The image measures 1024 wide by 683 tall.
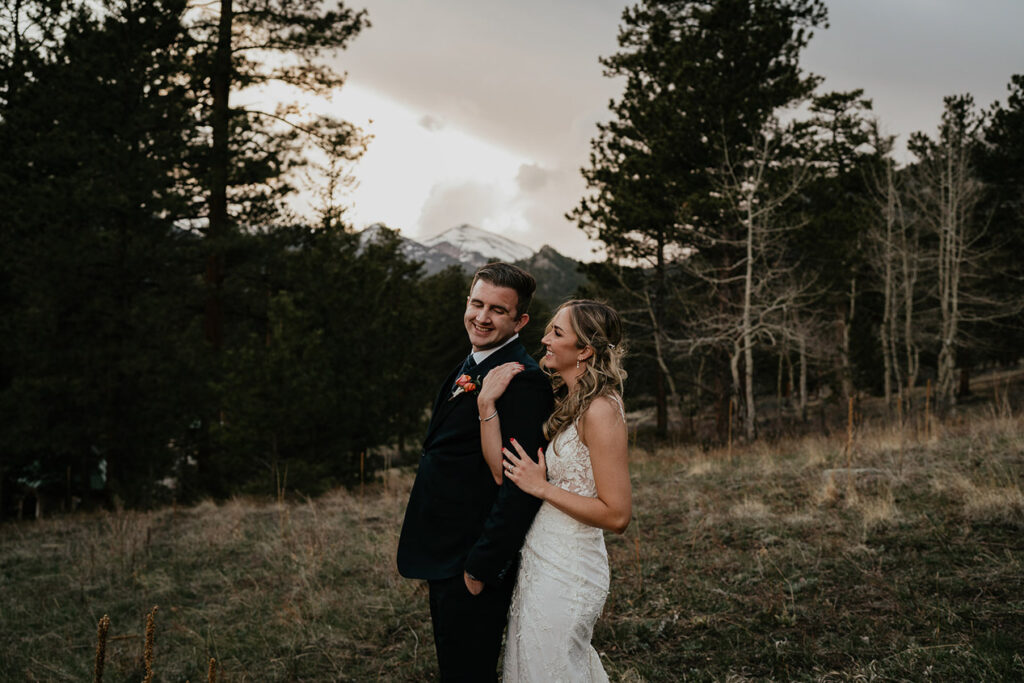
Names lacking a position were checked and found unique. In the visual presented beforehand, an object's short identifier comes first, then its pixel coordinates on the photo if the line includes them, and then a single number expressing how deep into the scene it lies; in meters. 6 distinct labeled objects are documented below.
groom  2.03
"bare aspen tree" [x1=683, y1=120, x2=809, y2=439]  13.77
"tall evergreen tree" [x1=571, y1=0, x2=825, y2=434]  14.30
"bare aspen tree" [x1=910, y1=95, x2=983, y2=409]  19.59
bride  2.06
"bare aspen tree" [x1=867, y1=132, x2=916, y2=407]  21.89
